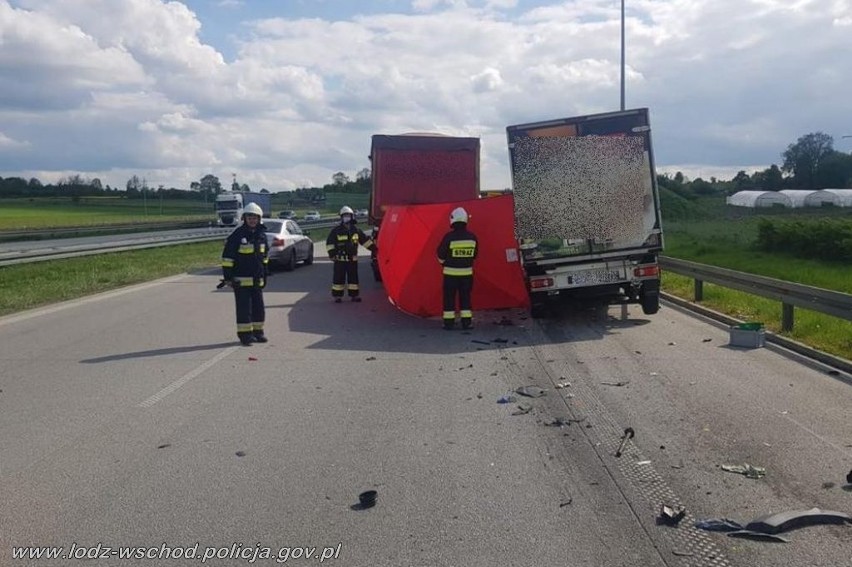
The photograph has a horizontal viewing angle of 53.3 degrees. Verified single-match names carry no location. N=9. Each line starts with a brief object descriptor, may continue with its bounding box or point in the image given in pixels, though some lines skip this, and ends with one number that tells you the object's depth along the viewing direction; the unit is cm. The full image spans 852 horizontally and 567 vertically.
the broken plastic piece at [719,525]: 458
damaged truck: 1251
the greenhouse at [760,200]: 6599
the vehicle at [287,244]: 2347
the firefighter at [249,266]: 1129
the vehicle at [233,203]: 6384
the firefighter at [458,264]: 1231
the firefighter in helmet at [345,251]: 1582
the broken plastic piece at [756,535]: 445
